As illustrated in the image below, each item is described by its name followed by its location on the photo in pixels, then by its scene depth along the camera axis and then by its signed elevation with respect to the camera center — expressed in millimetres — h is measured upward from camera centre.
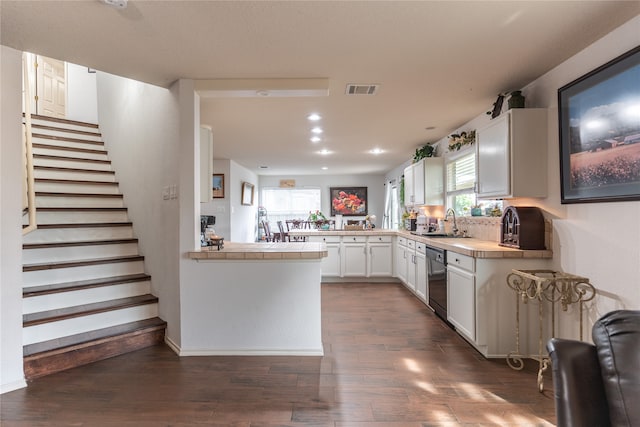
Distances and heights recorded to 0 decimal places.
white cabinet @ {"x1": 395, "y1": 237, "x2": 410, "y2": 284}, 4852 -686
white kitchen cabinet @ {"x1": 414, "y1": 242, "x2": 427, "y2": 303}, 4051 -713
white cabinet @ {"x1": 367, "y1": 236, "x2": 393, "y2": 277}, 5375 -717
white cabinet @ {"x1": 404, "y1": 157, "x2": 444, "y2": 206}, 4871 +486
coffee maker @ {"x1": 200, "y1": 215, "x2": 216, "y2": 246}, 5347 -102
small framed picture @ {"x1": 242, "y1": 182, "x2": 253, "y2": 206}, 7776 +521
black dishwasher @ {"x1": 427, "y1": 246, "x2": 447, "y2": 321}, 3377 -715
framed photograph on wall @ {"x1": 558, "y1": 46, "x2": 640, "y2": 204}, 1871 +502
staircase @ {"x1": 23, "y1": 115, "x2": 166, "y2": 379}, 2533 -522
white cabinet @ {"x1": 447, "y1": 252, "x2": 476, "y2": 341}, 2763 -724
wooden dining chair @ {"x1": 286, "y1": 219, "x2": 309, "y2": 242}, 9102 -283
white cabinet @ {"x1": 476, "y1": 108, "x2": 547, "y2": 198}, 2646 +490
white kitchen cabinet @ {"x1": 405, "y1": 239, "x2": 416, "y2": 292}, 4461 -711
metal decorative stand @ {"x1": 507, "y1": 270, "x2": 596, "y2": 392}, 2205 -561
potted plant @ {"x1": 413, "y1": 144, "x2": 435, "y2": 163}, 5113 +969
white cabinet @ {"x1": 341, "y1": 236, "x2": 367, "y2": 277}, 5398 -685
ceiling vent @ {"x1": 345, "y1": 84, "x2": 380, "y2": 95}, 2820 +1092
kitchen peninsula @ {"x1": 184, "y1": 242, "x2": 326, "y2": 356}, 2725 -735
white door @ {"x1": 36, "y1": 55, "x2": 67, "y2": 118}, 5328 +2121
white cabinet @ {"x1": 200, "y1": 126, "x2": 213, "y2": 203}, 3012 +460
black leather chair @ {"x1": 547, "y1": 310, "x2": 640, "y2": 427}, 965 -500
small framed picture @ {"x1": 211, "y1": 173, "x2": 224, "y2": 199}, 6844 +604
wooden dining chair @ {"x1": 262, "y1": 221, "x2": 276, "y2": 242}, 8203 -508
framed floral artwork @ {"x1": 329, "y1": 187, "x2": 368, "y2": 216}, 9828 +448
